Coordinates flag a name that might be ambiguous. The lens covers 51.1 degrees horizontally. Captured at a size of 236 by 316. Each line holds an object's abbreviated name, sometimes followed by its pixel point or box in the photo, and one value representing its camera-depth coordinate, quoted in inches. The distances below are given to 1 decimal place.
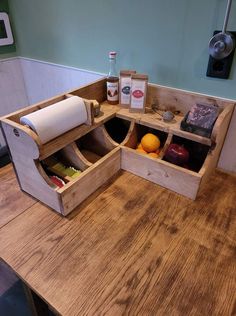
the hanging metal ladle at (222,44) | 29.2
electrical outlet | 30.9
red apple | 32.0
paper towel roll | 26.6
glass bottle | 38.5
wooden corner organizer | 27.3
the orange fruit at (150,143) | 34.6
